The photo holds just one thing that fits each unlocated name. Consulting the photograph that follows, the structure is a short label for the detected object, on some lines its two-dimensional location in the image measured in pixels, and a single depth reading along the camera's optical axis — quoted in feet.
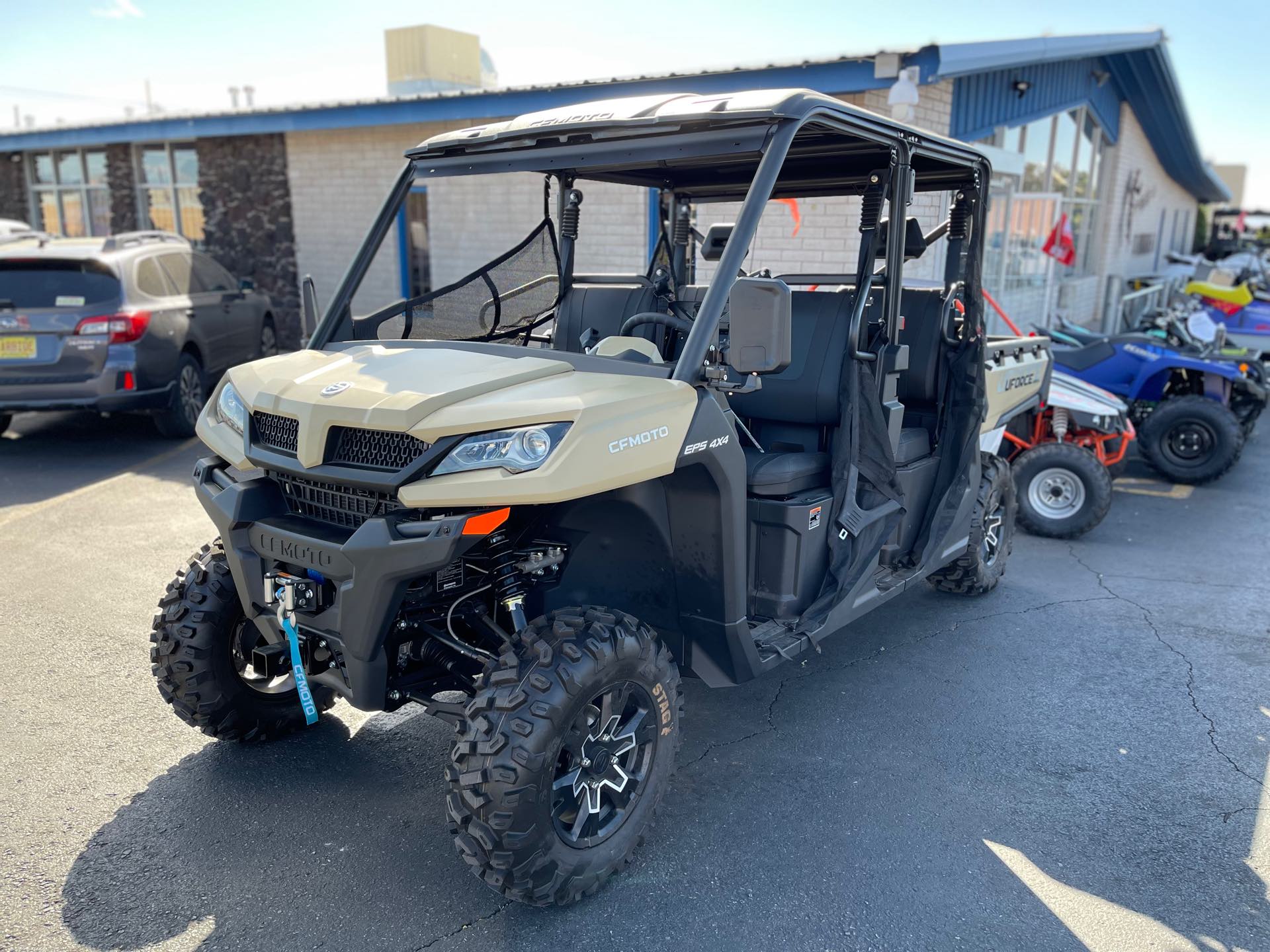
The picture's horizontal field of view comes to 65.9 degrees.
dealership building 30.55
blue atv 27.20
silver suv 25.29
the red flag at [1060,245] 37.17
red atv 22.03
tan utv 8.79
